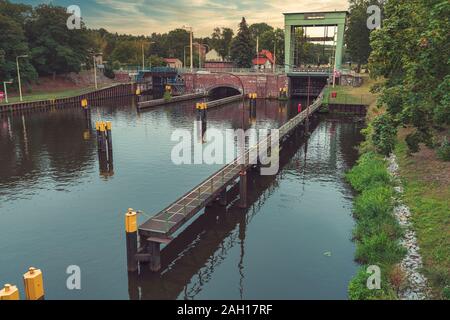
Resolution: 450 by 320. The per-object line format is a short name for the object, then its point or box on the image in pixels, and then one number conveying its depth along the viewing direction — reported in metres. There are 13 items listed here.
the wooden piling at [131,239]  17.89
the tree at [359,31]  95.56
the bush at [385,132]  23.83
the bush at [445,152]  21.94
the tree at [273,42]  143.25
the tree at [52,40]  91.31
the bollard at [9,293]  12.54
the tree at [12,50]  77.50
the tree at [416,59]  17.83
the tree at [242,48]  113.69
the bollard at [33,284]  13.84
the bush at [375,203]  23.41
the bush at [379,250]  18.59
